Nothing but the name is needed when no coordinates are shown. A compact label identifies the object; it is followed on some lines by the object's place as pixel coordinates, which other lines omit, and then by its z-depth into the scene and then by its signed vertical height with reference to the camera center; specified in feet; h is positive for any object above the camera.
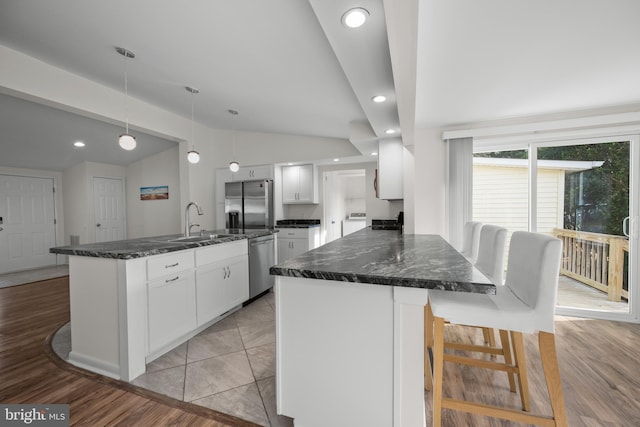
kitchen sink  8.97 -1.03
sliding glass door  9.27 -0.20
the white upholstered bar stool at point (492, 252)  5.58 -1.05
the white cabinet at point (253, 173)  16.47 +2.16
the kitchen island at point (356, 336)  3.87 -2.01
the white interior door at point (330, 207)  17.74 -0.02
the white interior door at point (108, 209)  19.07 -0.01
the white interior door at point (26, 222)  16.55 -0.83
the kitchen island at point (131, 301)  6.13 -2.31
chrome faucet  9.18 -0.60
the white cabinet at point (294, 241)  15.92 -2.02
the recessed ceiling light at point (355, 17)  4.29 +3.11
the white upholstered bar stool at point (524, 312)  3.89 -1.66
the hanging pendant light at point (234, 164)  12.51 +2.04
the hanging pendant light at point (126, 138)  8.13 +2.16
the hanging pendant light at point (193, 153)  10.48 +2.15
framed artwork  19.35 +1.17
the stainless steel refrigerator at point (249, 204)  16.05 +0.20
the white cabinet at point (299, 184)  16.77 +1.44
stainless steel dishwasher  10.82 -2.35
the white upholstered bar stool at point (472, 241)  7.57 -1.03
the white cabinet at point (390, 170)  11.62 +1.61
